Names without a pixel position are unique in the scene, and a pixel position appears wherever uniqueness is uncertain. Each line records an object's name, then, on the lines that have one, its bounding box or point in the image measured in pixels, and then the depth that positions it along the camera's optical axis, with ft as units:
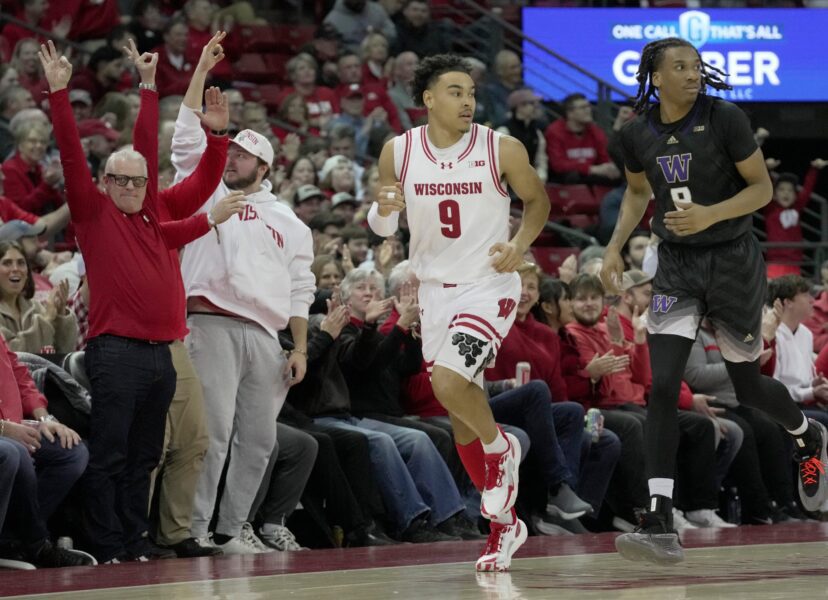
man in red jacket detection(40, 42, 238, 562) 45.52
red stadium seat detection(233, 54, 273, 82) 100.48
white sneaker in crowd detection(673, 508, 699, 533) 61.98
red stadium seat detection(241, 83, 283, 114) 97.86
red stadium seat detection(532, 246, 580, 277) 91.86
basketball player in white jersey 40.04
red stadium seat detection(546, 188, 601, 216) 100.83
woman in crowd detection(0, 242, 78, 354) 49.70
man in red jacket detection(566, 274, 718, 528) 63.51
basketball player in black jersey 39.11
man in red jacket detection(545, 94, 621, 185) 101.86
